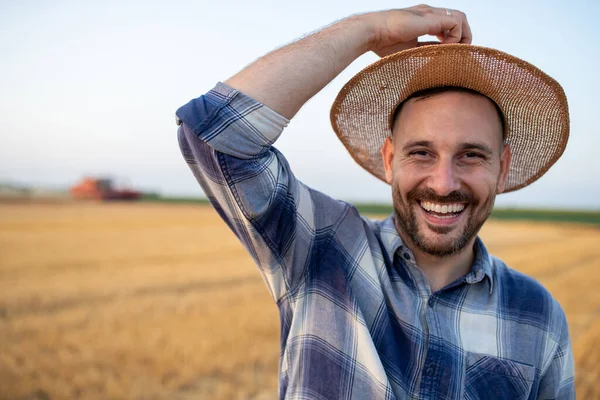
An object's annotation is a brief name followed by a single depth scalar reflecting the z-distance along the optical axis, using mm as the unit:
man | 616
